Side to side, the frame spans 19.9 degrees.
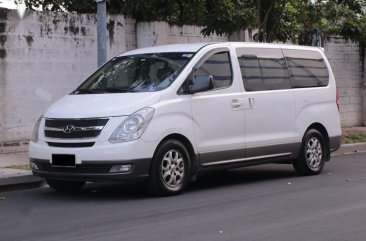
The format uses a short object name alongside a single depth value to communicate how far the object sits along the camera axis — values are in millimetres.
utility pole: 17226
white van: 12569
